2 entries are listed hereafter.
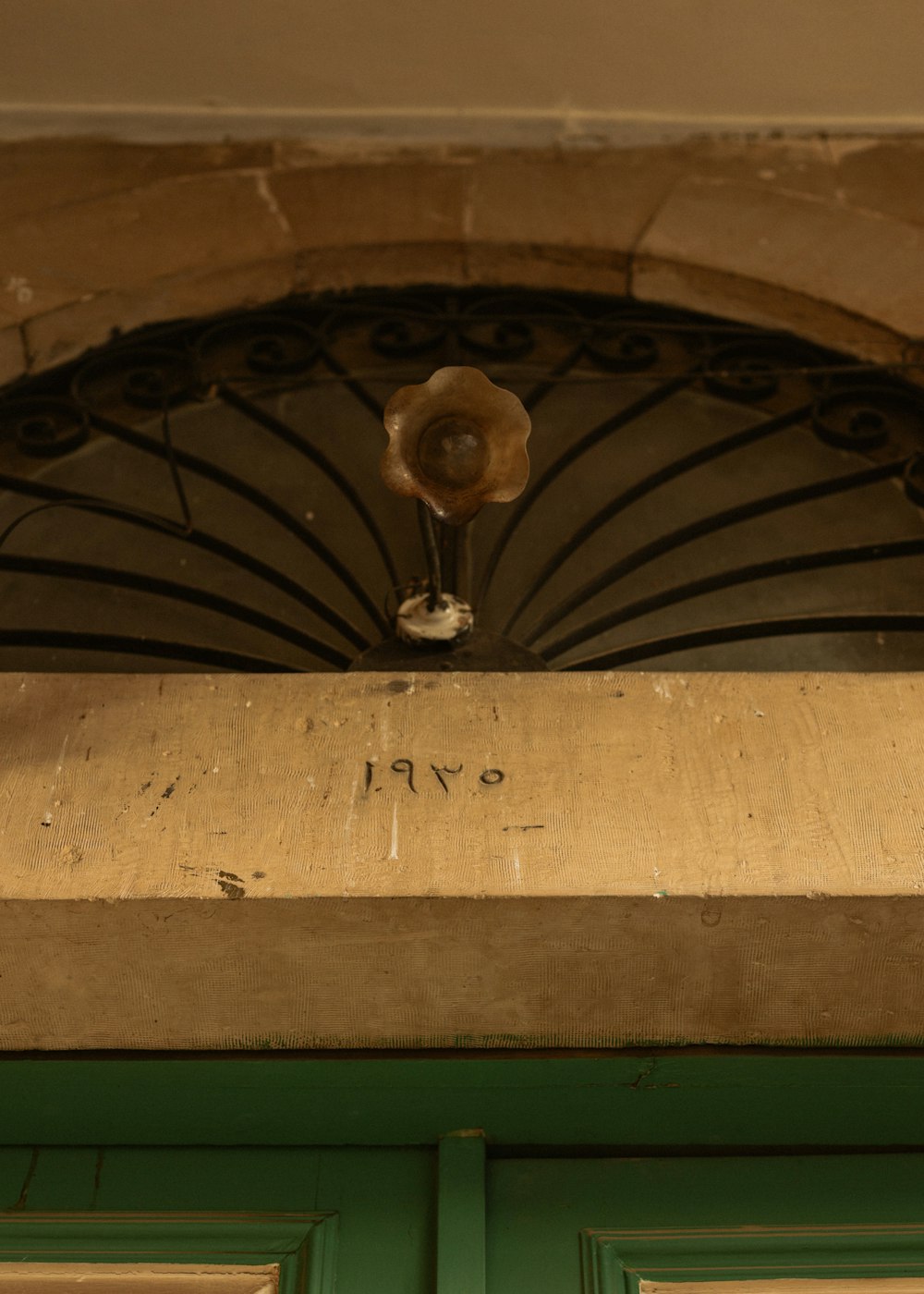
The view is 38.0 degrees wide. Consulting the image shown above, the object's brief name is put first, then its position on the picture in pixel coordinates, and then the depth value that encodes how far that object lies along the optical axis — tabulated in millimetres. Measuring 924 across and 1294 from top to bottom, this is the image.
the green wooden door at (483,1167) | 1722
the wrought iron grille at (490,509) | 2281
